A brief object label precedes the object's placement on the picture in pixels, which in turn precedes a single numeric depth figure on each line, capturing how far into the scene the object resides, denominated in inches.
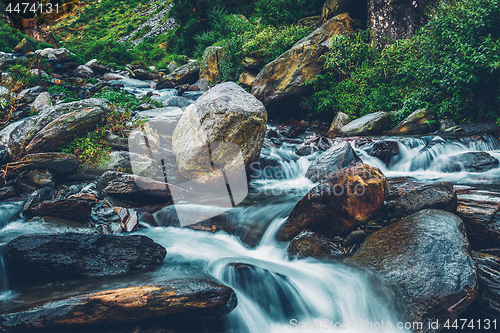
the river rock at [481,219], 144.1
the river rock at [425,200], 158.7
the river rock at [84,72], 578.6
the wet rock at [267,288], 136.8
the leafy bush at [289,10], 580.2
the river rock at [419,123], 356.5
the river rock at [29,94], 383.8
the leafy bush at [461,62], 293.3
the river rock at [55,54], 621.3
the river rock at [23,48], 615.5
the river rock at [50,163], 252.3
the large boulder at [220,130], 246.5
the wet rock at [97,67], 644.1
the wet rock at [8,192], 234.2
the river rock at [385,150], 304.7
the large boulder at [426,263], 114.5
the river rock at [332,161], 244.5
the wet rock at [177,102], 445.7
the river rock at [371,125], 382.6
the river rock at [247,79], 537.1
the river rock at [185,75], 660.1
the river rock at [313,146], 354.6
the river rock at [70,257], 132.4
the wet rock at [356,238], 163.9
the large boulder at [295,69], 467.2
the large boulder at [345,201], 167.9
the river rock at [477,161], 252.5
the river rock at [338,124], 420.2
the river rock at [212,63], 633.0
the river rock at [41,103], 350.3
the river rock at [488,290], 119.3
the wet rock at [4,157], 264.5
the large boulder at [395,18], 442.9
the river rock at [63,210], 197.8
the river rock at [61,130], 263.3
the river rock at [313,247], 160.2
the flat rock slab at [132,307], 99.5
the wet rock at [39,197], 205.9
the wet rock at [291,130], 436.1
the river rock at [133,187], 234.8
